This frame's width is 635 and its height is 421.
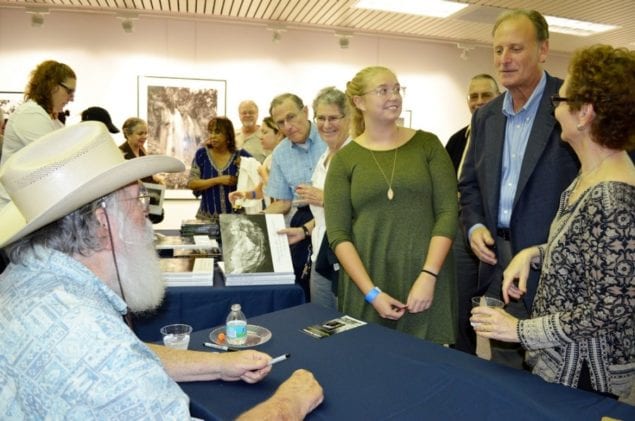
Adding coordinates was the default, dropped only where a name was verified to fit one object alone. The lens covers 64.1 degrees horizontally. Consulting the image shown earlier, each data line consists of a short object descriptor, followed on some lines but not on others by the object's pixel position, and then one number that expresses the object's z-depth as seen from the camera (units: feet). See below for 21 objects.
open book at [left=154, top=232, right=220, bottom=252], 9.63
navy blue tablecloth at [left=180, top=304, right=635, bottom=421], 3.91
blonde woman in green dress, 7.15
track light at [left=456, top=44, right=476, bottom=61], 25.98
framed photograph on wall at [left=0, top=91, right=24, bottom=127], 20.76
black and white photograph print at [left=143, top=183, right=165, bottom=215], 10.68
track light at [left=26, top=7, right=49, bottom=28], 19.92
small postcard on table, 5.54
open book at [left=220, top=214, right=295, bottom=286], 8.04
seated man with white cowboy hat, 2.93
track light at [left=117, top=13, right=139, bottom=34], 20.54
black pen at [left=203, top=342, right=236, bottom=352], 5.17
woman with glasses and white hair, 8.80
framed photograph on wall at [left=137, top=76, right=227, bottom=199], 22.12
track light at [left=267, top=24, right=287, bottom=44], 22.47
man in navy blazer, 6.76
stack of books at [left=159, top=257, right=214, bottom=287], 7.91
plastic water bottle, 5.26
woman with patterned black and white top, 4.36
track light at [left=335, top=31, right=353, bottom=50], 23.32
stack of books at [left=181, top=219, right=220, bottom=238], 11.30
